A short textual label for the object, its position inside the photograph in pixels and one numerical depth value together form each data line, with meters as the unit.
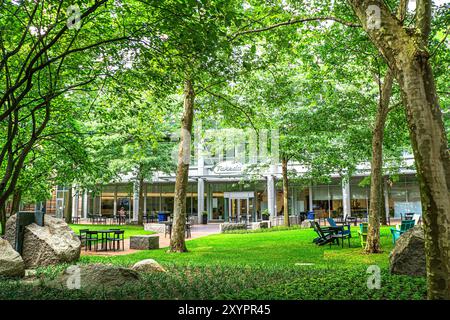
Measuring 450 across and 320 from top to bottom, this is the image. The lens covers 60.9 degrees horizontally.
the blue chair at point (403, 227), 12.10
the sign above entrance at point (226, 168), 35.84
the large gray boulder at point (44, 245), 9.55
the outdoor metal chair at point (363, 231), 12.88
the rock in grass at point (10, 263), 7.70
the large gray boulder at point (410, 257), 7.11
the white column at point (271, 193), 33.75
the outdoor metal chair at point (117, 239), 13.59
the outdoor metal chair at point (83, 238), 14.50
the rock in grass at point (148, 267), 8.08
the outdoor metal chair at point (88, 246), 13.59
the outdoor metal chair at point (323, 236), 13.64
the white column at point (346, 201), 32.33
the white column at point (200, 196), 35.44
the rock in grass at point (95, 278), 6.24
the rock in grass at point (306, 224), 23.75
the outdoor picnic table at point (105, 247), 13.64
